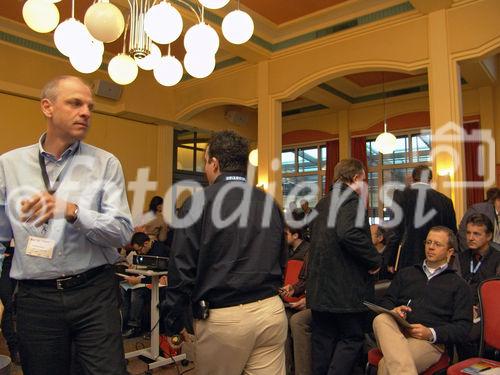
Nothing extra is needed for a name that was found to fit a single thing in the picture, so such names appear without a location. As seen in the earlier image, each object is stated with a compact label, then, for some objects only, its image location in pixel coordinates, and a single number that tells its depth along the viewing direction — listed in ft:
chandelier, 8.68
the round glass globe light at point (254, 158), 25.24
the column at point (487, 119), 24.31
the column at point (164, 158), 26.73
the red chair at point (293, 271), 11.99
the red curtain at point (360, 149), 29.35
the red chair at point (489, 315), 7.64
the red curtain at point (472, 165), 24.33
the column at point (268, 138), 21.66
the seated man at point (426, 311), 7.34
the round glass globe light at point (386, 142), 23.26
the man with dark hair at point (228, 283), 5.32
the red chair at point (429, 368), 7.54
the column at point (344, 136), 29.66
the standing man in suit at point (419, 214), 11.42
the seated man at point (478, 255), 10.02
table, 11.04
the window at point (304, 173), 32.12
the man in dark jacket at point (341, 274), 8.38
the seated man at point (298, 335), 9.59
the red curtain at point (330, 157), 30.37
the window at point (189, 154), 28.81
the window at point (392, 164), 28.13
